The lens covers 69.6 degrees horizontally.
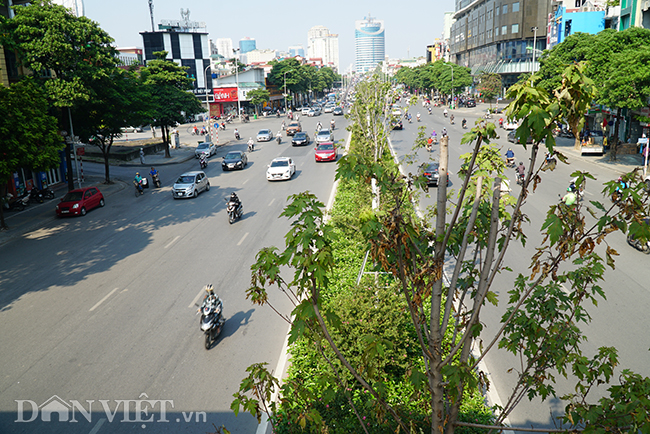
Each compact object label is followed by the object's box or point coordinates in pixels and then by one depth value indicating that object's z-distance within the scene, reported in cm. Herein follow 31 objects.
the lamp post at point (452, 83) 9390
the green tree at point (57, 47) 2516
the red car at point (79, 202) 2462
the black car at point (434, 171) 2716
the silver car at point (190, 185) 2827
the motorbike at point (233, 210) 2262
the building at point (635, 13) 3584
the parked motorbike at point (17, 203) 2655
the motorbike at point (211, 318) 1142
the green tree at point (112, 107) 2873
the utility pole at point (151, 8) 9806
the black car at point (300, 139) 4906
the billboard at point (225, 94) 9344
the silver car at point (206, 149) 4412
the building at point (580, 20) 5366
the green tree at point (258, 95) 9088
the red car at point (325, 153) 3906
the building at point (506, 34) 9094
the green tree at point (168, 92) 4134
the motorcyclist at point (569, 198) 1873
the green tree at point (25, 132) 2058
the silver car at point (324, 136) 4416
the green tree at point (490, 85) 8956
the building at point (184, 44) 9788
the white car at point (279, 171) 3244
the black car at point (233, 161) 3772
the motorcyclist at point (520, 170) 2350
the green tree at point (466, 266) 378
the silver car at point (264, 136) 5553
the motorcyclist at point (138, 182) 2939
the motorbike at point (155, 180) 3196
